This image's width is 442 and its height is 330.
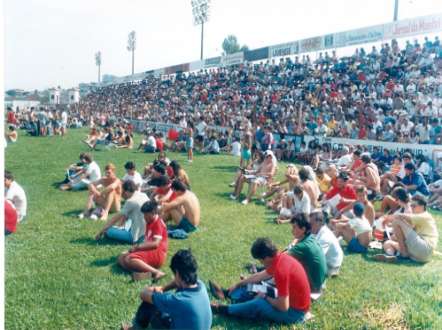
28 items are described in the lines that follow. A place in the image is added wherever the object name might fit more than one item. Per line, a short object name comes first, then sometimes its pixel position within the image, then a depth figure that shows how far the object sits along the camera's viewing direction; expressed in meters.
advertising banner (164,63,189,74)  45.50
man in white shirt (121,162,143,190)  10.80
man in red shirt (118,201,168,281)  6.43
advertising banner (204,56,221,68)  40.65
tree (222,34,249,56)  90.19
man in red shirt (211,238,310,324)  5.03
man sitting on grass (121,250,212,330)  4.34
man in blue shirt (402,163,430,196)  11.59
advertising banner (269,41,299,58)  31.33
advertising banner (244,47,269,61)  34.47
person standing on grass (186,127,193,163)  19.22
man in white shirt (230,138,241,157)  21.27
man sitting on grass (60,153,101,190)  12.20
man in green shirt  5.74
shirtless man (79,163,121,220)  9.83
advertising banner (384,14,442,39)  21.47
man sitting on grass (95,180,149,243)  7.59
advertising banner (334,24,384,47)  24.92
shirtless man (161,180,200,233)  8.71
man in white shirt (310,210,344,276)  6.61
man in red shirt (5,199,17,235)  7.89
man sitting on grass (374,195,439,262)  7.48
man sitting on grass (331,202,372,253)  8.11
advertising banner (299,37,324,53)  28.98
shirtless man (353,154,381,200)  11.71
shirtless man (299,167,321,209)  10.32
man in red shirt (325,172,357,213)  10.03
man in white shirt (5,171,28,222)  8.60
